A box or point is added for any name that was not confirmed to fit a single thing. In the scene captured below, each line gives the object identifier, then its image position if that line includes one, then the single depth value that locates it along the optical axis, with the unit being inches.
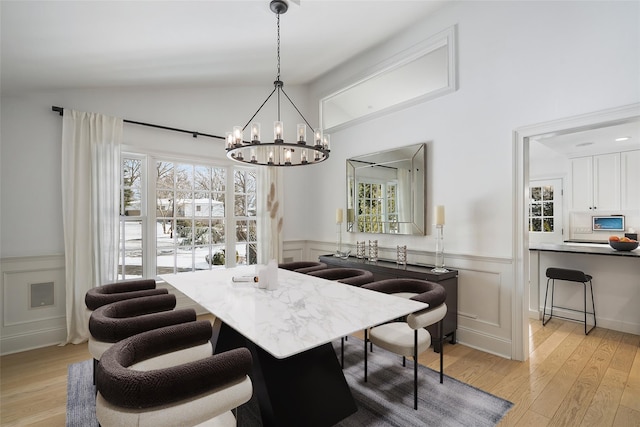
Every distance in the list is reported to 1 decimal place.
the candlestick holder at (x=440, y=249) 123.8
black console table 115.3
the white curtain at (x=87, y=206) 124.4
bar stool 131.6
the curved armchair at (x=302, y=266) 131.4
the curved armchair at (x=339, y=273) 115.7
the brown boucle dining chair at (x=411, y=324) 78.8
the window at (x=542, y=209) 218.5
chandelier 88.5
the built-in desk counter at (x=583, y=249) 127.4
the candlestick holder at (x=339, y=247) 165.7
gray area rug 76.0
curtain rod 123.2
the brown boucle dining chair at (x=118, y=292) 84.2
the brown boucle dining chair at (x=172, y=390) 42.1
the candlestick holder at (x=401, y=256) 133.8
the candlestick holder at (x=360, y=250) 157.2
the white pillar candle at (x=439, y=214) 120.8
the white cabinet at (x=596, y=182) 191.6
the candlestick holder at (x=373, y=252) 148.8
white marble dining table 59.2
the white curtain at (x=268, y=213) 181.9
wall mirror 138.7
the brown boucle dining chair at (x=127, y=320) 67.0
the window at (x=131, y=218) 144.5
